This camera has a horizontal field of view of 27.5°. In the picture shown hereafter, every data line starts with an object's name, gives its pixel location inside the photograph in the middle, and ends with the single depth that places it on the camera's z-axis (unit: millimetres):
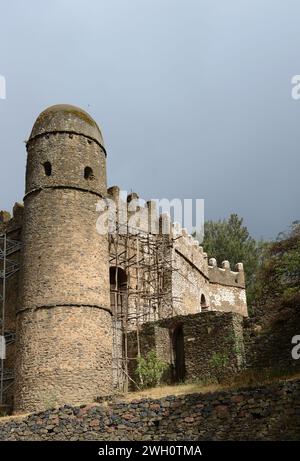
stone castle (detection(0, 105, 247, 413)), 17391
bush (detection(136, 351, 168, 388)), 18719
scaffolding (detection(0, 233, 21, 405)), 20750
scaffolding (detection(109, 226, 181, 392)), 21531
